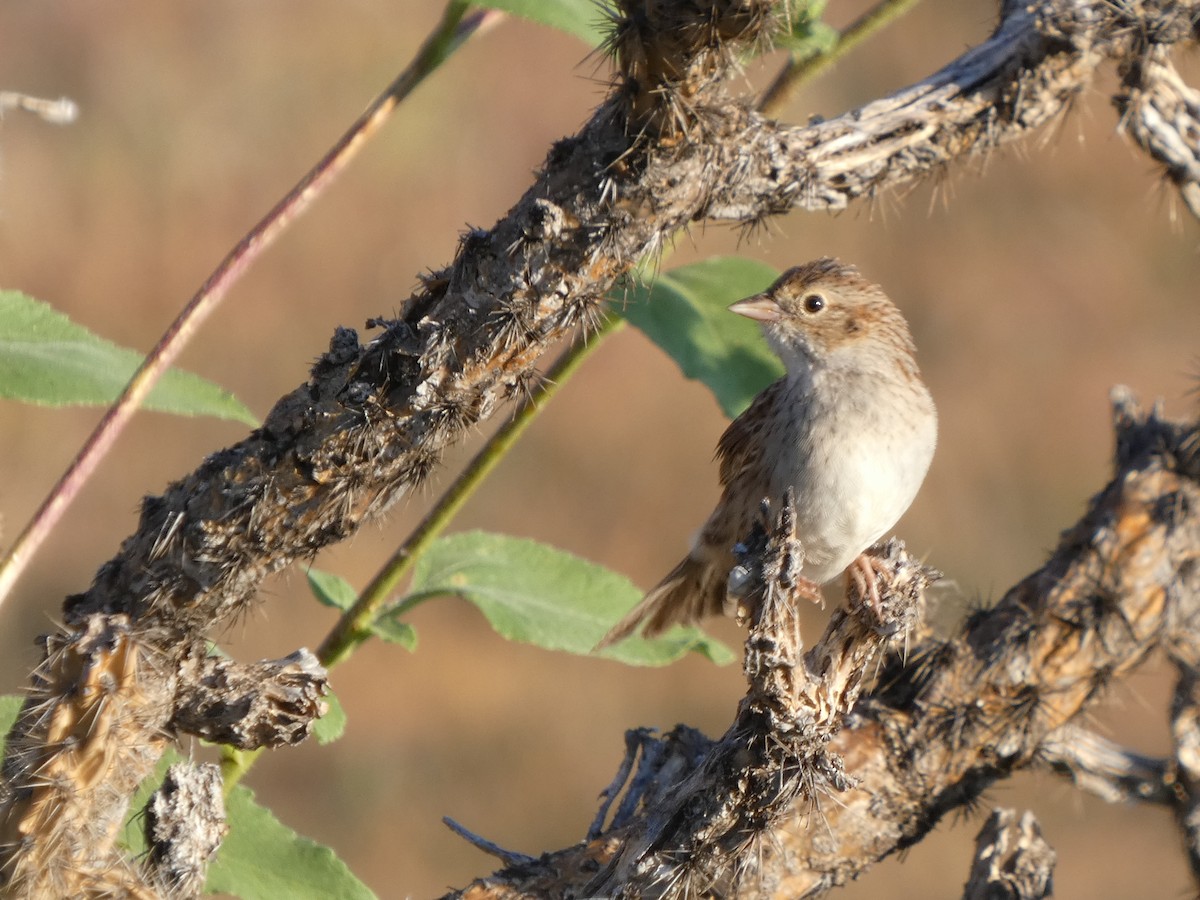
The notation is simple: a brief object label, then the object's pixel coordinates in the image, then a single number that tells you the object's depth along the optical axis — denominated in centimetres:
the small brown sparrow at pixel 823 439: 590
